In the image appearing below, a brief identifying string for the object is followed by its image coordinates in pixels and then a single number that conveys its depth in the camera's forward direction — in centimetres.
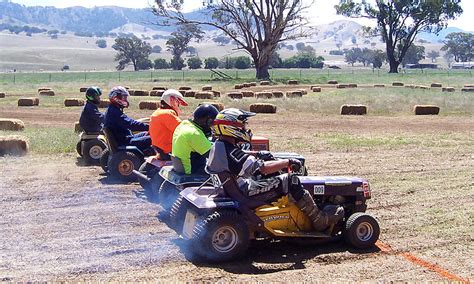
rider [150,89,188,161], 982
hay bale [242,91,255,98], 3341
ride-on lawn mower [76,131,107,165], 1273
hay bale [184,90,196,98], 3281
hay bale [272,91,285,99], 3168
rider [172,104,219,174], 830
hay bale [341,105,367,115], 2339
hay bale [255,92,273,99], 3142
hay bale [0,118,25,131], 1814
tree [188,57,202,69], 10853
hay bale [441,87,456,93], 3913
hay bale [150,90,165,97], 3358
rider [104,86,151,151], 1095
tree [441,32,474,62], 14788
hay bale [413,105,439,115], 2348
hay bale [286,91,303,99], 3222
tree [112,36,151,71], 11419
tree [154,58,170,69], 11062
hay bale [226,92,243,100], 3150
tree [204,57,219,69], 10644
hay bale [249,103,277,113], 2405
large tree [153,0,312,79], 5278
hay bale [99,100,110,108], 2548
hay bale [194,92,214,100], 3152
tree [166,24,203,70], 10681
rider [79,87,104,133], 1259
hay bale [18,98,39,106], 2799
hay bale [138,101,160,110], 2494
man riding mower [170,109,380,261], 653
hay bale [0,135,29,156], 1368
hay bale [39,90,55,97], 3536
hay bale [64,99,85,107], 2741
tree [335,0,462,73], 7012
